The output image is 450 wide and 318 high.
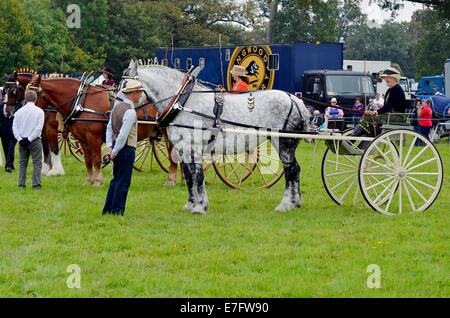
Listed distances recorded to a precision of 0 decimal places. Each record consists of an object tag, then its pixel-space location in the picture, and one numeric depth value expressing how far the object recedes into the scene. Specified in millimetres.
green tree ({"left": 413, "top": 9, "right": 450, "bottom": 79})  54312
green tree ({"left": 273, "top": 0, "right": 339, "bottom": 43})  54219
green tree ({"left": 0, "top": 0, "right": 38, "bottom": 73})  40344
